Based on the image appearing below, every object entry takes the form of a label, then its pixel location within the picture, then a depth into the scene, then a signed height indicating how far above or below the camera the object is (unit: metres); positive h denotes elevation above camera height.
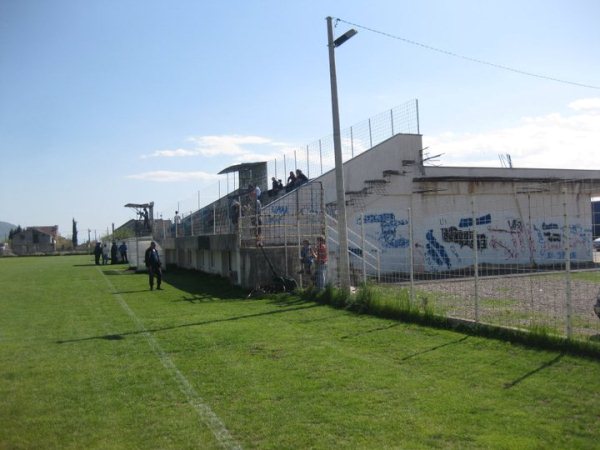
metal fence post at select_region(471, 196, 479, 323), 9.91 -0.48
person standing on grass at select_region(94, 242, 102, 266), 41.88 -0.01
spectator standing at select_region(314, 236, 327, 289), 15.88 -0.59
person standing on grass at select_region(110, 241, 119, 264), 42.34 -0.13
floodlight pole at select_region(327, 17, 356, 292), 14.41 +2.05
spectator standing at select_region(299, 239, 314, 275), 16.86 -0.41
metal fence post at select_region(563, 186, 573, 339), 8.20 -0.67
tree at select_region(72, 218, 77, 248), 104.12 +2.91
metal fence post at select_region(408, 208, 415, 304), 11.91 -0.87
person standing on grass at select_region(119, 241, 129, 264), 42.34 +0.00
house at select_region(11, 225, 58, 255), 120.84 +4.07
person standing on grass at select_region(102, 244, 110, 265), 42.58 -0.19
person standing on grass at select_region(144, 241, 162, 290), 20.17 -0.48
